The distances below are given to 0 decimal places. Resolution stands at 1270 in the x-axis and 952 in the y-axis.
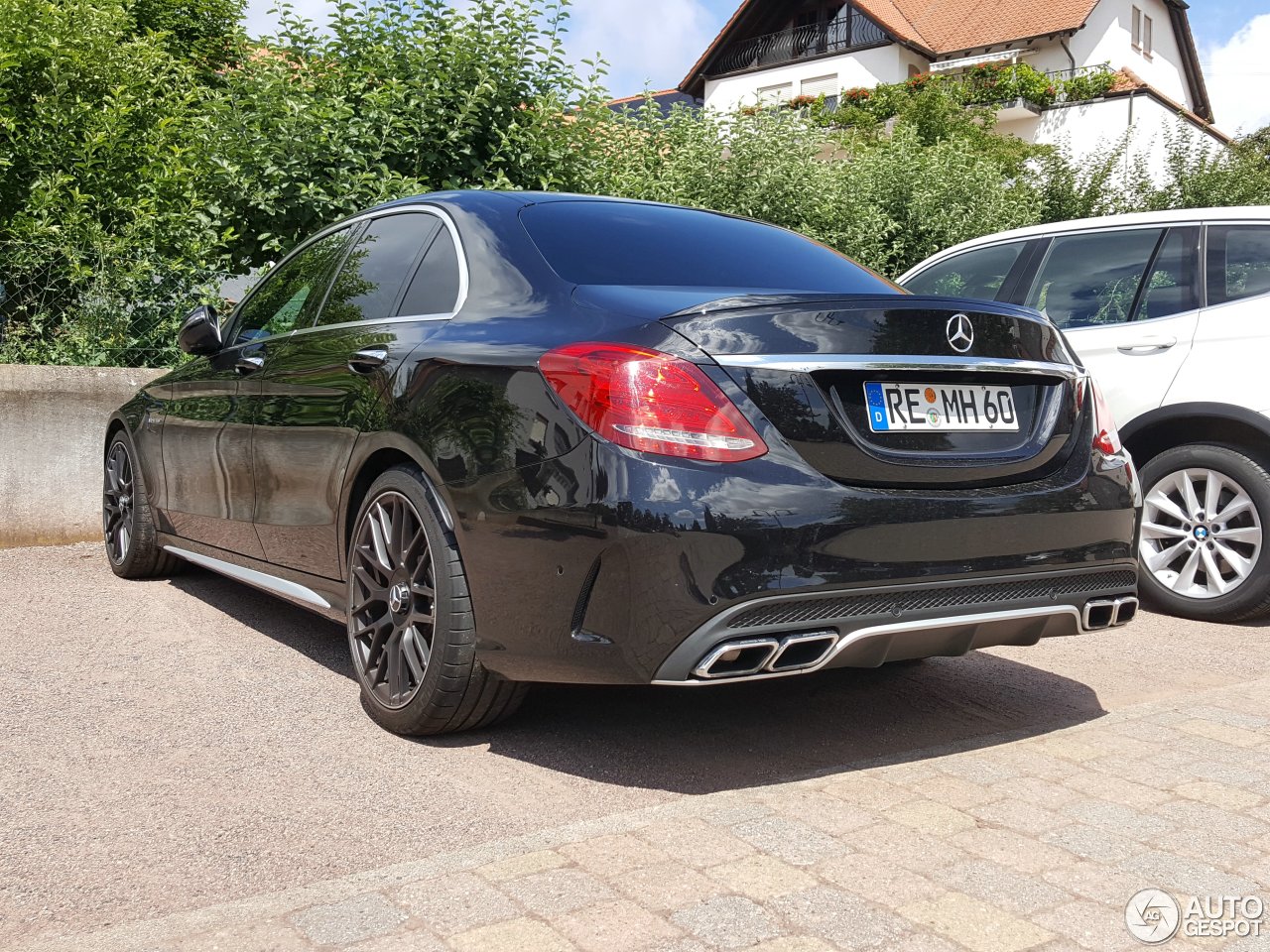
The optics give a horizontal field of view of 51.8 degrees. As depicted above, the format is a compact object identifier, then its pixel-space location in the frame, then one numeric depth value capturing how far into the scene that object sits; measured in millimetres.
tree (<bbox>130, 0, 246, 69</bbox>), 21250
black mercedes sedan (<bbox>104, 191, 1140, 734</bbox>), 3129
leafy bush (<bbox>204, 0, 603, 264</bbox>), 8789
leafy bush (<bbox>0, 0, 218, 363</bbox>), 8055
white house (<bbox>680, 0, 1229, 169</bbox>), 41000
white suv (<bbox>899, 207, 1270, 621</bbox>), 5898
